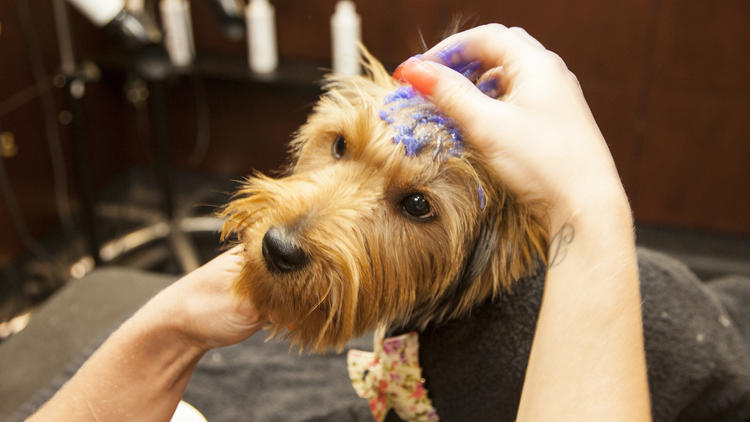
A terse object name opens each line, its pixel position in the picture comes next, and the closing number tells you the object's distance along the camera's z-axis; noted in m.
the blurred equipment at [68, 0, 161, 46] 1.92
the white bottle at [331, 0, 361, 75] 2.56
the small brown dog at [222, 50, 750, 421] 0.99
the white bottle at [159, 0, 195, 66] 2.63
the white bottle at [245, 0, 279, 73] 2.69
